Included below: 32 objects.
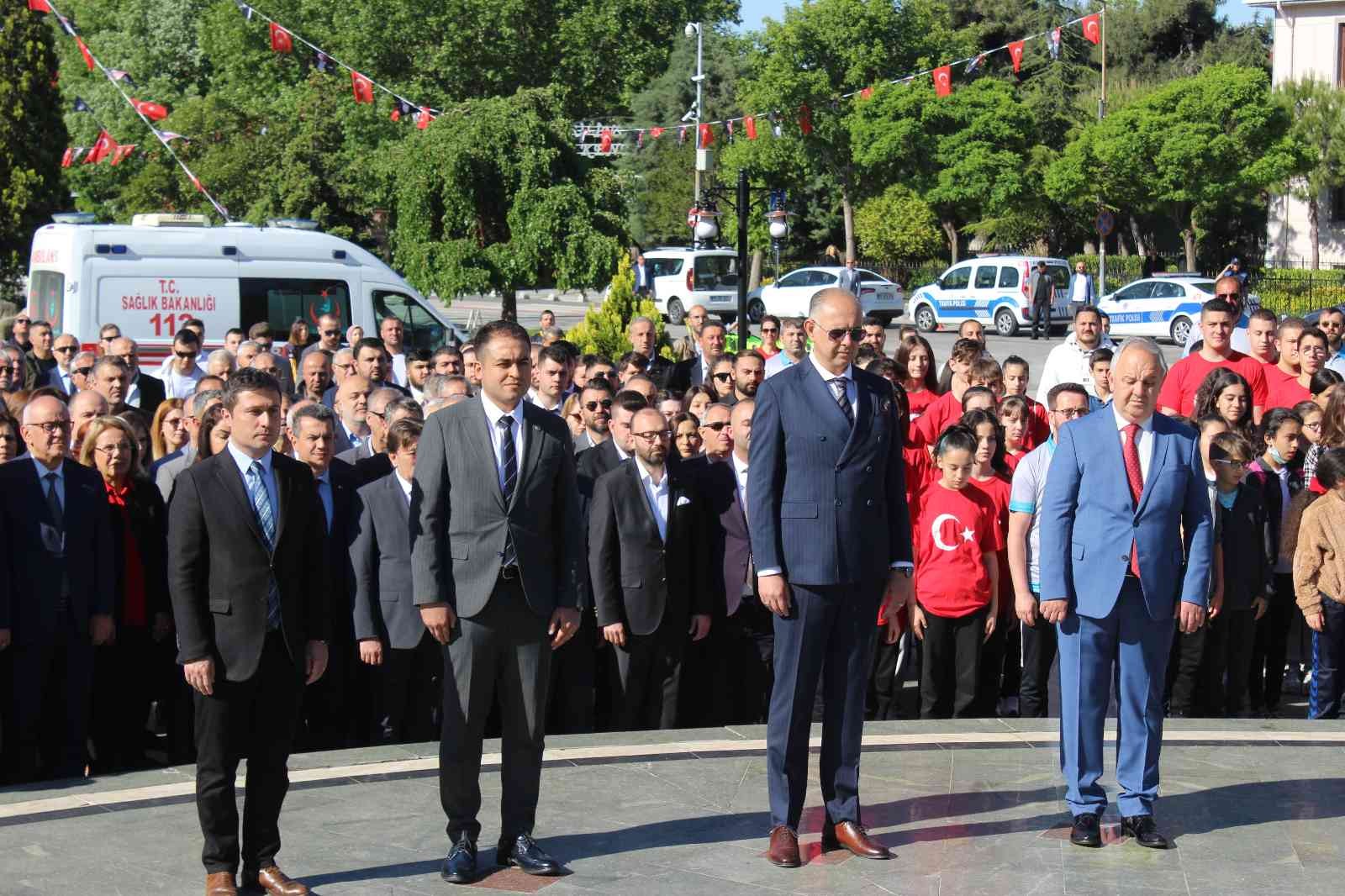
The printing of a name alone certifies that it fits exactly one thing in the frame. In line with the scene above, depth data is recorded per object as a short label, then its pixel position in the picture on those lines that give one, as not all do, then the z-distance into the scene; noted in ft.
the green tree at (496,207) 91.45
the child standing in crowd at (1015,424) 34.99
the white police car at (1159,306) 118.52
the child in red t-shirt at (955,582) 30.63
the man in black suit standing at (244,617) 19.70
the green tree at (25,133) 127.13
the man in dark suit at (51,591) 25.55
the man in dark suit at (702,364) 47.83
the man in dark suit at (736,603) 29.66
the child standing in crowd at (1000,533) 31.12
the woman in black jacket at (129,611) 26.99
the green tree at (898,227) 167.94
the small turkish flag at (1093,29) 91.05
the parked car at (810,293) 134.41
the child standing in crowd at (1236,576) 31.58
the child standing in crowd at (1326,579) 31.01
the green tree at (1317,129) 152.15
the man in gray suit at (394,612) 27.58
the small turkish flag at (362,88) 98.23
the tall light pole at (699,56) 166.33
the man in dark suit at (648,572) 28.50
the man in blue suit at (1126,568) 21.65
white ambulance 64.13
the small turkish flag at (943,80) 101.19
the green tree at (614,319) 66.95
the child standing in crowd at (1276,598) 33.76
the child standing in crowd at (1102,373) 36.68
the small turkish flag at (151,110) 87.92
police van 123.54
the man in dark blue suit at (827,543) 20.74
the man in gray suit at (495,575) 20.27
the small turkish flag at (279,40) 100.12
